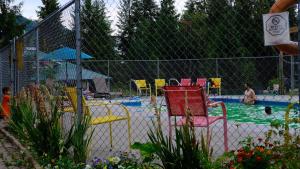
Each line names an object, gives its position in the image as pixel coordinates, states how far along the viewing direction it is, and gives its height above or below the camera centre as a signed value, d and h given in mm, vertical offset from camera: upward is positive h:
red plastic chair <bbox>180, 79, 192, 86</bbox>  15161 +47
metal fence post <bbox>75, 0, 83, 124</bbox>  4273 +212
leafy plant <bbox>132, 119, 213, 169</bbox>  3139 -496
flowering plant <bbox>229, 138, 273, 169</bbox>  2781 -490
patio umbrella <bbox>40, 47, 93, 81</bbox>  5663 +399
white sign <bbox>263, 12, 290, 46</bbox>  2186 +277
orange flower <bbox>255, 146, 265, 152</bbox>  2851 -442
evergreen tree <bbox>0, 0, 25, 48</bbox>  16547 +2384
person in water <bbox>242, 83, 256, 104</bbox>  14812 -492
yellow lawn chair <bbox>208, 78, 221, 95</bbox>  16206 -37
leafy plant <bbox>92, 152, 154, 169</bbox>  3703 -707
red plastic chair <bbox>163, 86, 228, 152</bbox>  4484 -221
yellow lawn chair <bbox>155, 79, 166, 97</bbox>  17706 +26
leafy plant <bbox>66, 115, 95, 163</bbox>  4082 -538
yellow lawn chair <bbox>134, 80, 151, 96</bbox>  18088 -99
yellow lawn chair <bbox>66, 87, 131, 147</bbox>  4923 -280
